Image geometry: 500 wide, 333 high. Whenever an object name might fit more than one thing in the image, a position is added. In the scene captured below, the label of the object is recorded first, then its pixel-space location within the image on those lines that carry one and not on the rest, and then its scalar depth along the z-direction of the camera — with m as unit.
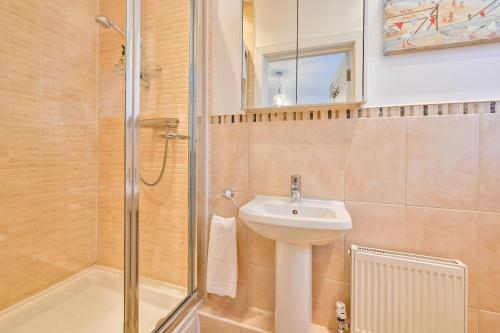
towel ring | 1.30
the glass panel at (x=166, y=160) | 1.21
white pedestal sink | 0.87
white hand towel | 1.23
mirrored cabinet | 1.08
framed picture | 0.93
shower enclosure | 1.11
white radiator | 0.90
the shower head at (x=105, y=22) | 1.33
